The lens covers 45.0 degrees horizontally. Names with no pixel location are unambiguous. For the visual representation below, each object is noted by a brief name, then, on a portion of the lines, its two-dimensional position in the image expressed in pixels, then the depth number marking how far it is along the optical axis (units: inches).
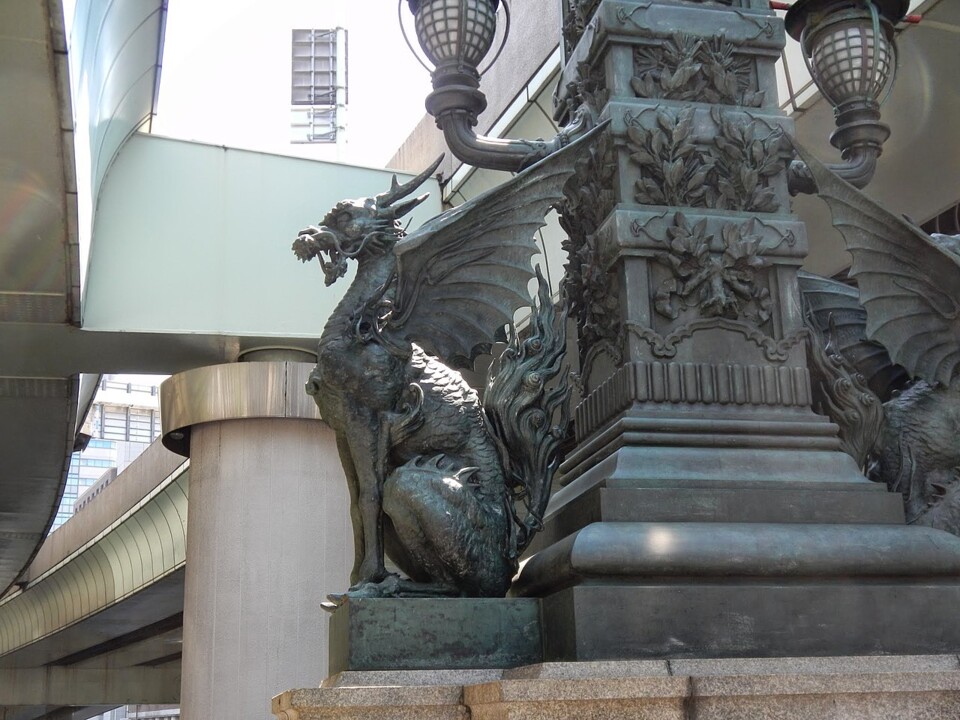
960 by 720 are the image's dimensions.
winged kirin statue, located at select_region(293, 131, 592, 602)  170.9
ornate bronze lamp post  154.9
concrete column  510.3
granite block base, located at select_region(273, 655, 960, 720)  131.3
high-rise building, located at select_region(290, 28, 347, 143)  1553.9
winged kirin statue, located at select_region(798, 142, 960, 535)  186.9
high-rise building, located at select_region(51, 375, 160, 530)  3754.9
